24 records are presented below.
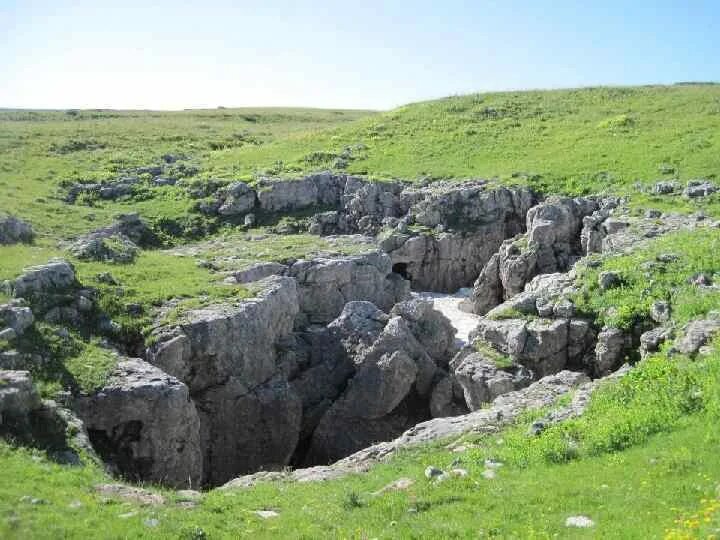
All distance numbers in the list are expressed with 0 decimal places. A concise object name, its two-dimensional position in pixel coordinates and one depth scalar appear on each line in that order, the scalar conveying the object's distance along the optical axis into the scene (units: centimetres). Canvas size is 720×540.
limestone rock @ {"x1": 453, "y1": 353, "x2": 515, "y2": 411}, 2833
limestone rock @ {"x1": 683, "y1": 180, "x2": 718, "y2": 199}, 4669
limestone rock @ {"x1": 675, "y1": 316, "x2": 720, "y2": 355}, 2058
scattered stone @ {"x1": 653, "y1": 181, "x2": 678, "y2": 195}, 4884
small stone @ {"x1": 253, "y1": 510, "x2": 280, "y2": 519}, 1634
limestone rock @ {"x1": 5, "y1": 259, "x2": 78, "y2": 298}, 2761
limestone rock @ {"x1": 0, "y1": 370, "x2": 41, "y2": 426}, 1967
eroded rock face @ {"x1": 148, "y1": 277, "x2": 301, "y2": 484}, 2834
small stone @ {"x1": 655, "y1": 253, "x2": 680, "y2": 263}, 3212
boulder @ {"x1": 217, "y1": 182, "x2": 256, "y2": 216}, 5644
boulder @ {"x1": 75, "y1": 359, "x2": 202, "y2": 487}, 2331
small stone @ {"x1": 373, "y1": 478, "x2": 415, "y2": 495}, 1693
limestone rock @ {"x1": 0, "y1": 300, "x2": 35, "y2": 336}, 2441
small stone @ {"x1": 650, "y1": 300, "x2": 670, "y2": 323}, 2715
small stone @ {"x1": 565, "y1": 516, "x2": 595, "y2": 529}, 1300
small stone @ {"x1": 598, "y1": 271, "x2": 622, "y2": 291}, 3141
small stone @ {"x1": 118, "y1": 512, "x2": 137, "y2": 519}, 1537
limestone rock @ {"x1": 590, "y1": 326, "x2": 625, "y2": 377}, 2808
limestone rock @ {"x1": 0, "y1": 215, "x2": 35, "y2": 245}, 3719
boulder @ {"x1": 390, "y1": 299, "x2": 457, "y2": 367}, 3575
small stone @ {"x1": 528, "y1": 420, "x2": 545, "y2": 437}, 1886
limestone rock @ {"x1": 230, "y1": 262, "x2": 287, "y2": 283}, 3862
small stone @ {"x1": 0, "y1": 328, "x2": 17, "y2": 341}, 2344
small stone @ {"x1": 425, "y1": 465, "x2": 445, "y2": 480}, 1722
